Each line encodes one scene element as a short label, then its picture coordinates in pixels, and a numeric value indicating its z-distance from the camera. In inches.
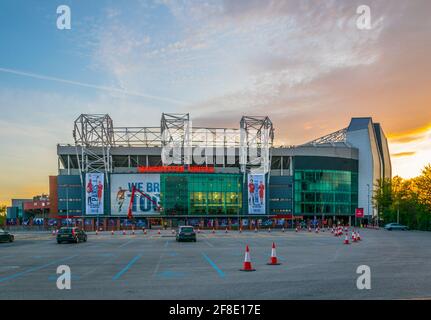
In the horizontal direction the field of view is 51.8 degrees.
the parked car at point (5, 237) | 1629.6
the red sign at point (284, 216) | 4104.1
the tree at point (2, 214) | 5226.4
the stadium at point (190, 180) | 3821.4
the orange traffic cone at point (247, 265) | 692.7
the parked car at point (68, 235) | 1523.1
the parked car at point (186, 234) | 1561.6
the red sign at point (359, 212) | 3117.1
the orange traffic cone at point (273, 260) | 776.0
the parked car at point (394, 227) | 2901.1
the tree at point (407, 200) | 2856.8
